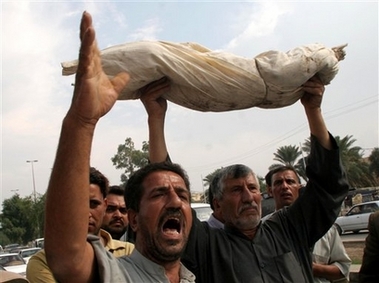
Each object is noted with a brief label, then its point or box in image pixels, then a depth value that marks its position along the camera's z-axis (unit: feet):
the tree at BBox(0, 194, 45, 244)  166.50
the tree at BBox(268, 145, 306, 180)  141.59
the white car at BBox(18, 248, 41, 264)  62.69
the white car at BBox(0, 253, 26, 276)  41.29
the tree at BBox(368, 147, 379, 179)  141.28
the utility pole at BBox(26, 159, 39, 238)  148.25
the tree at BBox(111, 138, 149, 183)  111.96
